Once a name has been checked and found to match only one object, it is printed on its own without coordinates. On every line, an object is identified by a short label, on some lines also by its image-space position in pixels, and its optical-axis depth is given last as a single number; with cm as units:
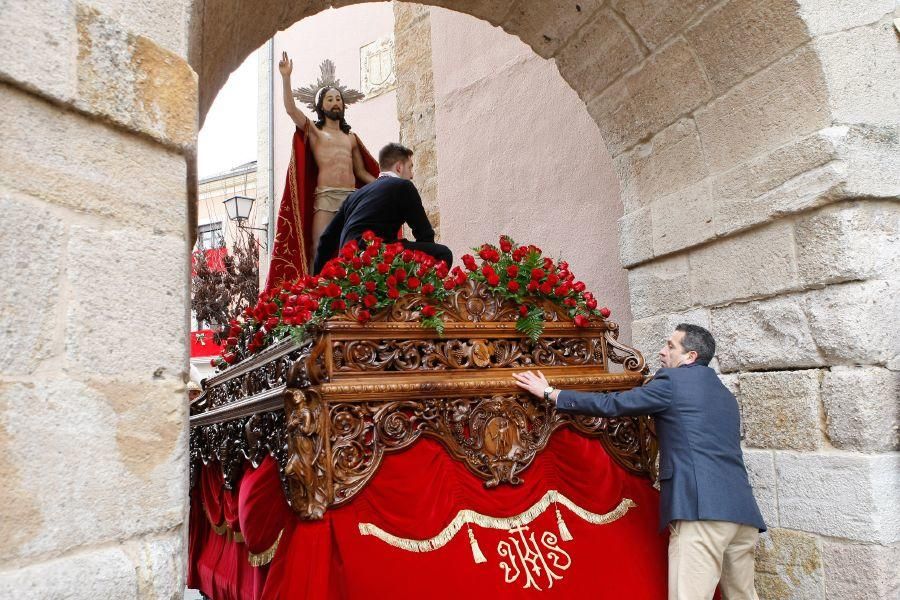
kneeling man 365
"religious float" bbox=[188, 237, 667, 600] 250
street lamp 1052
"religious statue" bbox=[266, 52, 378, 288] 446
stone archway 141
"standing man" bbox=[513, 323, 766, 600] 274
